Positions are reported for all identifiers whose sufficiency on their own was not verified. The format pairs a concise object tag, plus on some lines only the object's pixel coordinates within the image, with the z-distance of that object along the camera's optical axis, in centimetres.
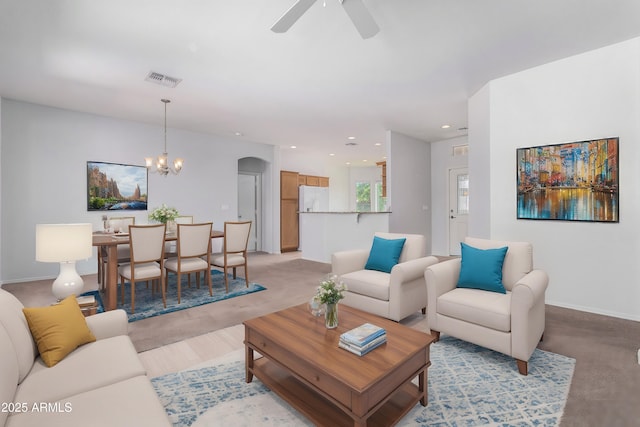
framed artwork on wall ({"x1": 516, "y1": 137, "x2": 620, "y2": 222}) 321
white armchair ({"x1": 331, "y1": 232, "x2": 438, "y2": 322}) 296
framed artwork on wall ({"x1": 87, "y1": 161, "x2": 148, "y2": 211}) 523
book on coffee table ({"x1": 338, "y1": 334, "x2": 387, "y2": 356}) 169
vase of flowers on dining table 418
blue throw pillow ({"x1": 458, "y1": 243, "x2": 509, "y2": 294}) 263
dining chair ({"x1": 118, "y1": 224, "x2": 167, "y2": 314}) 347
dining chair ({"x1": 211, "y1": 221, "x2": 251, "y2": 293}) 434
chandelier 463
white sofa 118
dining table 339
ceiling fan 197
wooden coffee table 149
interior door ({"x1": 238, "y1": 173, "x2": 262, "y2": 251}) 800
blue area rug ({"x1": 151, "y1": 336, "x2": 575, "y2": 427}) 175
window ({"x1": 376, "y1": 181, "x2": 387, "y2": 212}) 1074
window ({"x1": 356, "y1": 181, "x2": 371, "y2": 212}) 1093
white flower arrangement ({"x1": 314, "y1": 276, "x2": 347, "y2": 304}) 197
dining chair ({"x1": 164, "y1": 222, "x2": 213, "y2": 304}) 386
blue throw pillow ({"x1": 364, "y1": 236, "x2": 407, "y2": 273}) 338
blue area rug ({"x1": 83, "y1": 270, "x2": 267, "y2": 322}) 350
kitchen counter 584
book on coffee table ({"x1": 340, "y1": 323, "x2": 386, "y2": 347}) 172
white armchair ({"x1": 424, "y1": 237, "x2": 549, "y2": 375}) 215
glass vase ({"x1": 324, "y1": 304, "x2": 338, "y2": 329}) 202
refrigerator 847
